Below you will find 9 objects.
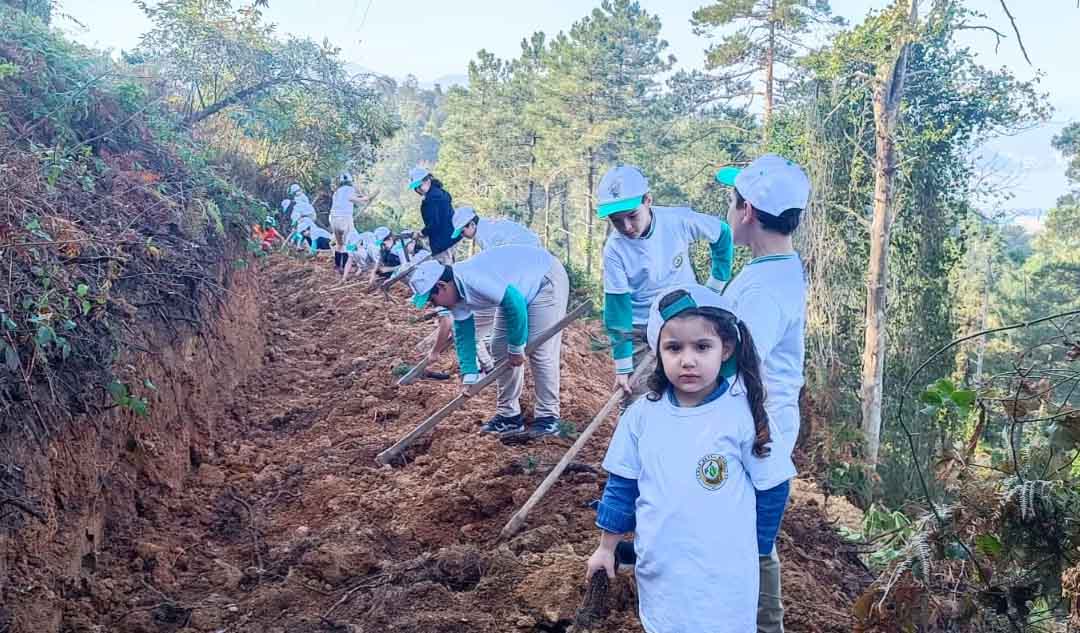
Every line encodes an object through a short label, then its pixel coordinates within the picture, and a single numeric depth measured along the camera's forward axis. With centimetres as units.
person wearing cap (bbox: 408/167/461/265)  909
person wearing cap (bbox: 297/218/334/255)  1609
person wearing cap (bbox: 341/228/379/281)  1330
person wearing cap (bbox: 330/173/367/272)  1349
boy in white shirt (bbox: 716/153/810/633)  267
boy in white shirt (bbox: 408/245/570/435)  507
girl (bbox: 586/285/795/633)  224
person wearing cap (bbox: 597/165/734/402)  430
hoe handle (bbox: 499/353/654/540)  437
